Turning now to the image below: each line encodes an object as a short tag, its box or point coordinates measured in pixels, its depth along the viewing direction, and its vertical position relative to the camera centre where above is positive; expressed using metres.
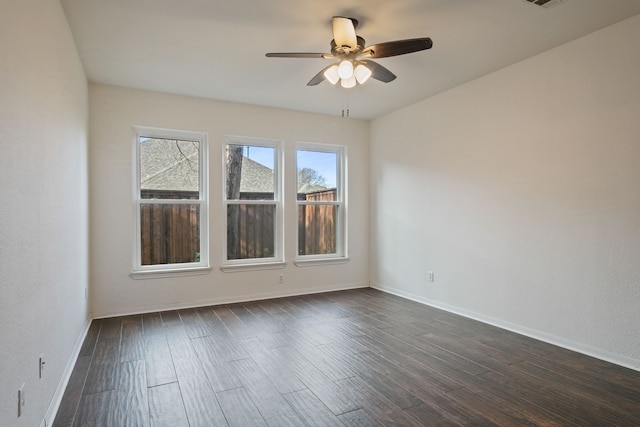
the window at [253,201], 4.78 +0.13
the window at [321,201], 5.26 +0.13
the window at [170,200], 4.30 +0.13
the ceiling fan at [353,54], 2.48 +1.15
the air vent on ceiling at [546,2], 2.45 +1.42
